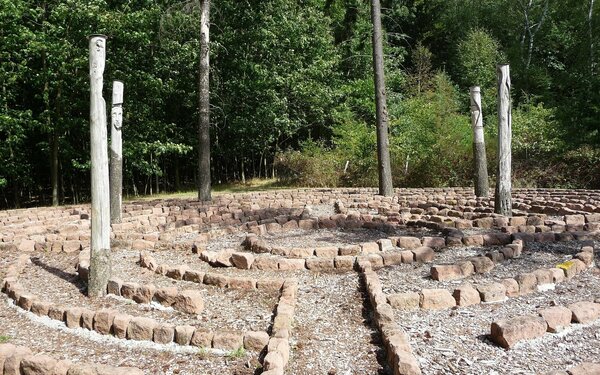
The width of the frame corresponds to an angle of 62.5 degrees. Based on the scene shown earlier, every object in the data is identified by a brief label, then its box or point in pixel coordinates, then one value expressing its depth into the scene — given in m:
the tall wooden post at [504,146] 8.78
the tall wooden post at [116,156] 8.27
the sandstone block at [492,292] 4.51
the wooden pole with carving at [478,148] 11.12
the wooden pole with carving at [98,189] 5.26
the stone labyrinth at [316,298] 3.48
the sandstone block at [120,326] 4.06
